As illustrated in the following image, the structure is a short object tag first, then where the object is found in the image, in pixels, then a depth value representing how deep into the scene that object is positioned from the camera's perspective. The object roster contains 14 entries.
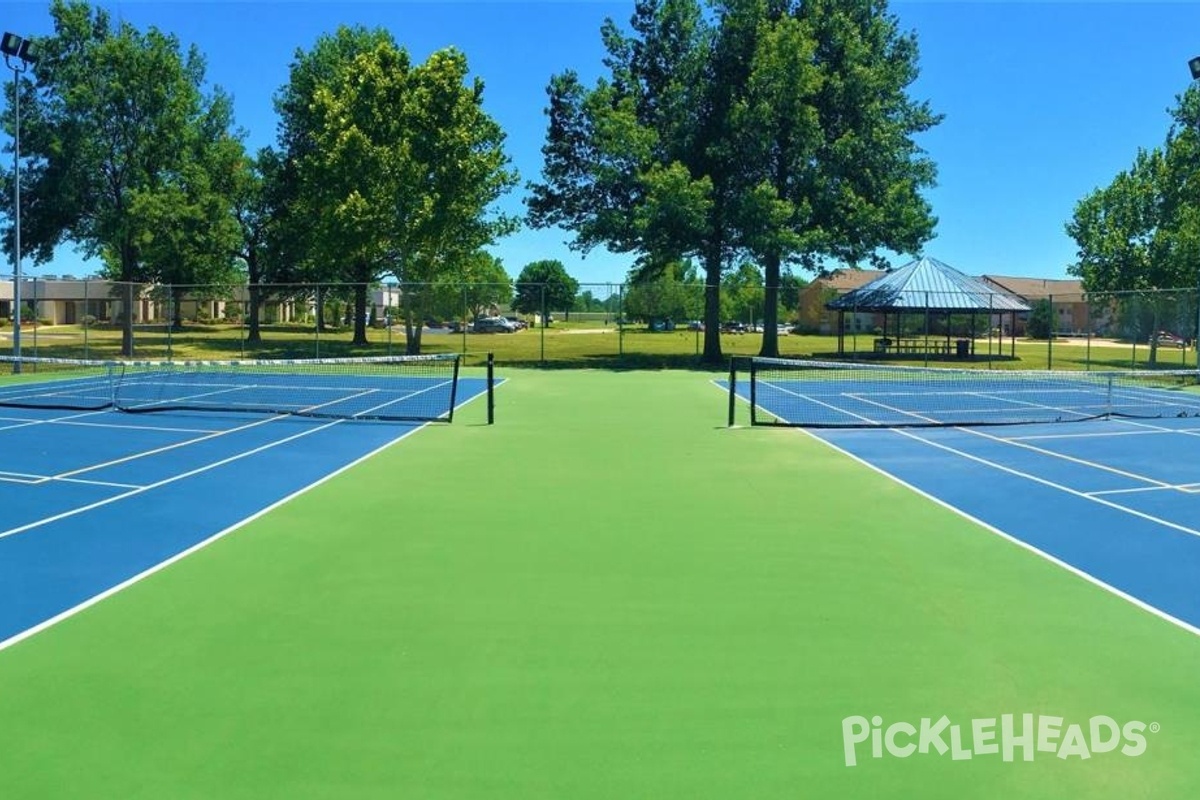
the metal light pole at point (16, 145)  27.73
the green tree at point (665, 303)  54.22
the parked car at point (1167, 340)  36.59
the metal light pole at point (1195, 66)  27.12
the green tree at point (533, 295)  37.69
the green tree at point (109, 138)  39.00
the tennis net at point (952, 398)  19.75
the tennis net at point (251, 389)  20.22
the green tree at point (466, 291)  37.52
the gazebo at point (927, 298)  41.44
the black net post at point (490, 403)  18.05
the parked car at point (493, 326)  75.65
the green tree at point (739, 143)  35.34
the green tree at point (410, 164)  38.66
